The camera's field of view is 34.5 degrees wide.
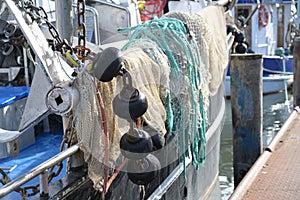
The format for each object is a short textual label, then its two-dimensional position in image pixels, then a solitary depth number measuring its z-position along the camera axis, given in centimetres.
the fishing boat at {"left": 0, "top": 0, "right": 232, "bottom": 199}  254
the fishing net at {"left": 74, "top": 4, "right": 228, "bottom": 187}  260
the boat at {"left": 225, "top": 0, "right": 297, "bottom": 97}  1569
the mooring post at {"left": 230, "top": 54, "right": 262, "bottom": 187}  638
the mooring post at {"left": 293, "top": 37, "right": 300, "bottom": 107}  845
